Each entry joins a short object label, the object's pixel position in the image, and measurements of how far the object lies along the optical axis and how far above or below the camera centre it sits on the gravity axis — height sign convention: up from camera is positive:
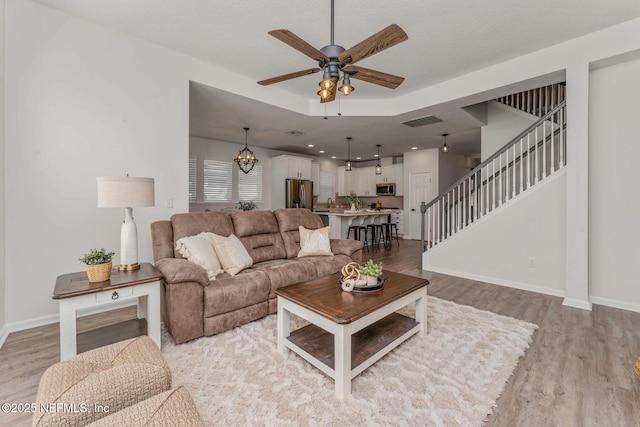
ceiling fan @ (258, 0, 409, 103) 1.91 +1.18
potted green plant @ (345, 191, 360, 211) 7.08 +0.26
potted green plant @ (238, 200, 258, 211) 7.30 +0.16
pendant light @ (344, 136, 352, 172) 6.98 +1.83
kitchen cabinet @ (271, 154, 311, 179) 7.84 +1.33
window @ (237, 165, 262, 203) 7.61 +0.74
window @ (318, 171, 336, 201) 9.61 +0.90
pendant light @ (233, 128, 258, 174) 6.20 +1.18
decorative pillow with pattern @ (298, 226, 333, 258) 3.64 -0.40
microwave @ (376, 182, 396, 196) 9.35 +0.76
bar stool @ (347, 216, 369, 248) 6.73 -0.37
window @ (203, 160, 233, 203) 6.96 +0.81
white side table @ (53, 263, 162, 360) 1.79 -0.56
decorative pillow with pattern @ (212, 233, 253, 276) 2.81 -0.44
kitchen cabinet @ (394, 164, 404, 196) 9.19 +1.08
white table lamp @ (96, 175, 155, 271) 2.08 +0.10
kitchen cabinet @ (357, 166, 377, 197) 10.00 +1.10
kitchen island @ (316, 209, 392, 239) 6.36 -0.19
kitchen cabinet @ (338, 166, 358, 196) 10.27 +1.13
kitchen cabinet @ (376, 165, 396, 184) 9.39 +1.23
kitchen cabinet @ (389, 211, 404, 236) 8.95 -0.28
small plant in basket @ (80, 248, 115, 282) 1.97 -0.38
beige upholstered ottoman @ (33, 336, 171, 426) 1.00 -0.70
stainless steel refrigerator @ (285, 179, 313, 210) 7.82 +0.53
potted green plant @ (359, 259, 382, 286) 2.19 -0.49
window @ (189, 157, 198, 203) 6.69 +0.80
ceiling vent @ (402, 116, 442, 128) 5.15 +1.73
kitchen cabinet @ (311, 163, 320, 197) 8.95 +1.14
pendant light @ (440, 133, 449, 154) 6.43 +1.78
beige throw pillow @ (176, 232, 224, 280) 2.64 -0.39
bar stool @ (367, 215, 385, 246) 7.08 -0.44
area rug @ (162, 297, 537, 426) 1.53 -1.10
